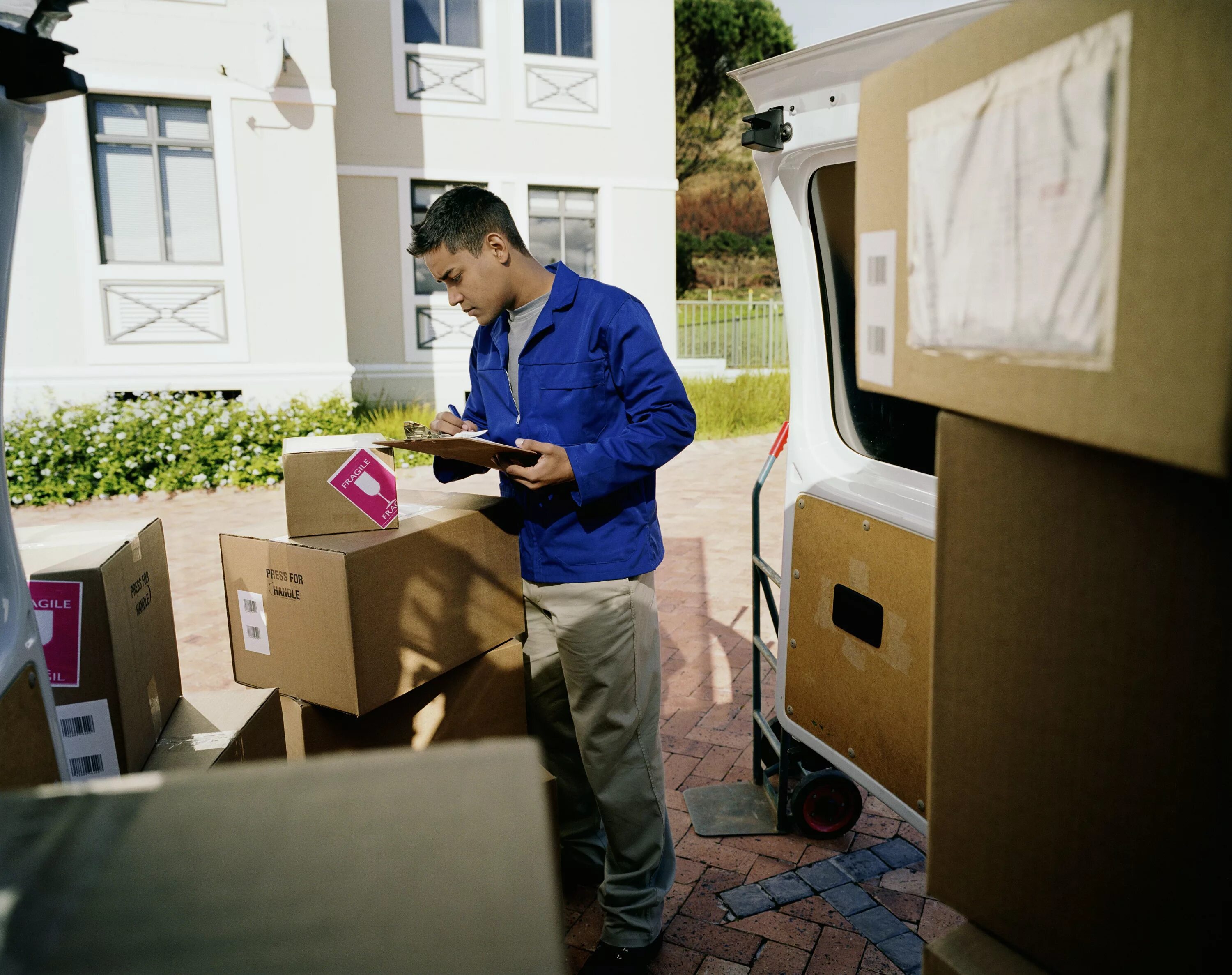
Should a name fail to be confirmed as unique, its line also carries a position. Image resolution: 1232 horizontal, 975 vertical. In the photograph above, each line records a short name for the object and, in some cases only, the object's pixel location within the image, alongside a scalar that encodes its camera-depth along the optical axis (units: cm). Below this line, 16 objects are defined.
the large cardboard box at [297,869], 47
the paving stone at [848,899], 258
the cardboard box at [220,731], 199
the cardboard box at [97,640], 177
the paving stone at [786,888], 264
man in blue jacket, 229
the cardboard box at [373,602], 212
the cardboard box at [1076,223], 53
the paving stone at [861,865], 275
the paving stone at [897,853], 282
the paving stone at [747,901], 259
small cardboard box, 223
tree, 2600
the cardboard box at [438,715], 232
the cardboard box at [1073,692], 67
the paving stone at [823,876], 270
